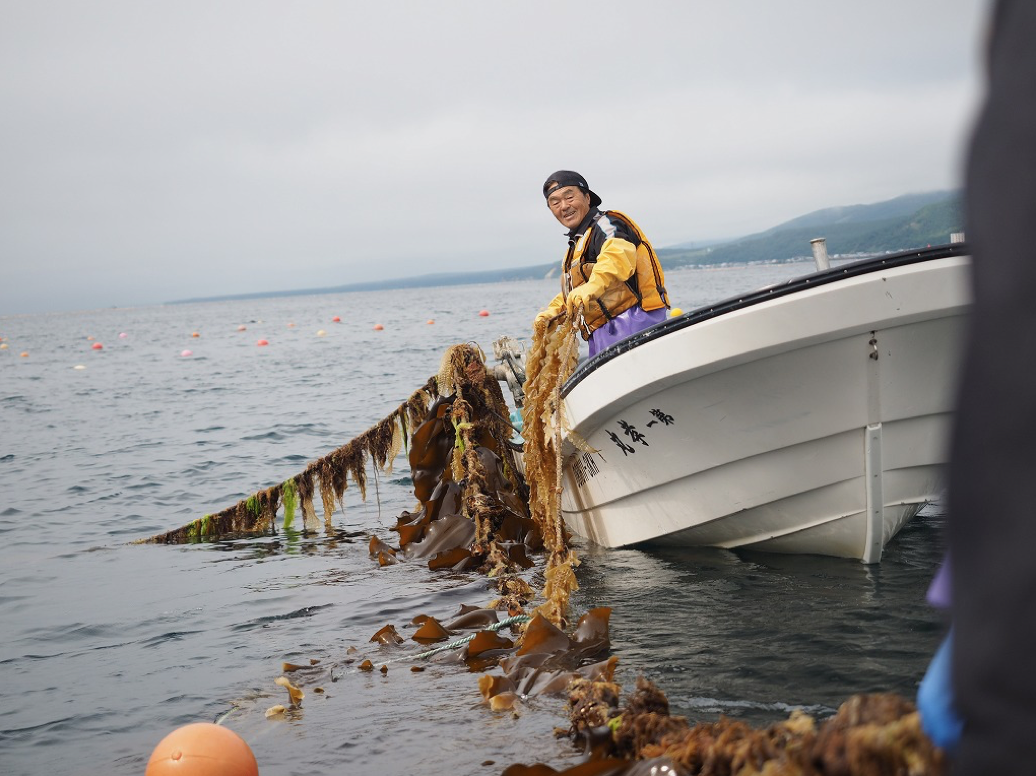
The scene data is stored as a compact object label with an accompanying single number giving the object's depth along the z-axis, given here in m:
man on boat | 6.21
